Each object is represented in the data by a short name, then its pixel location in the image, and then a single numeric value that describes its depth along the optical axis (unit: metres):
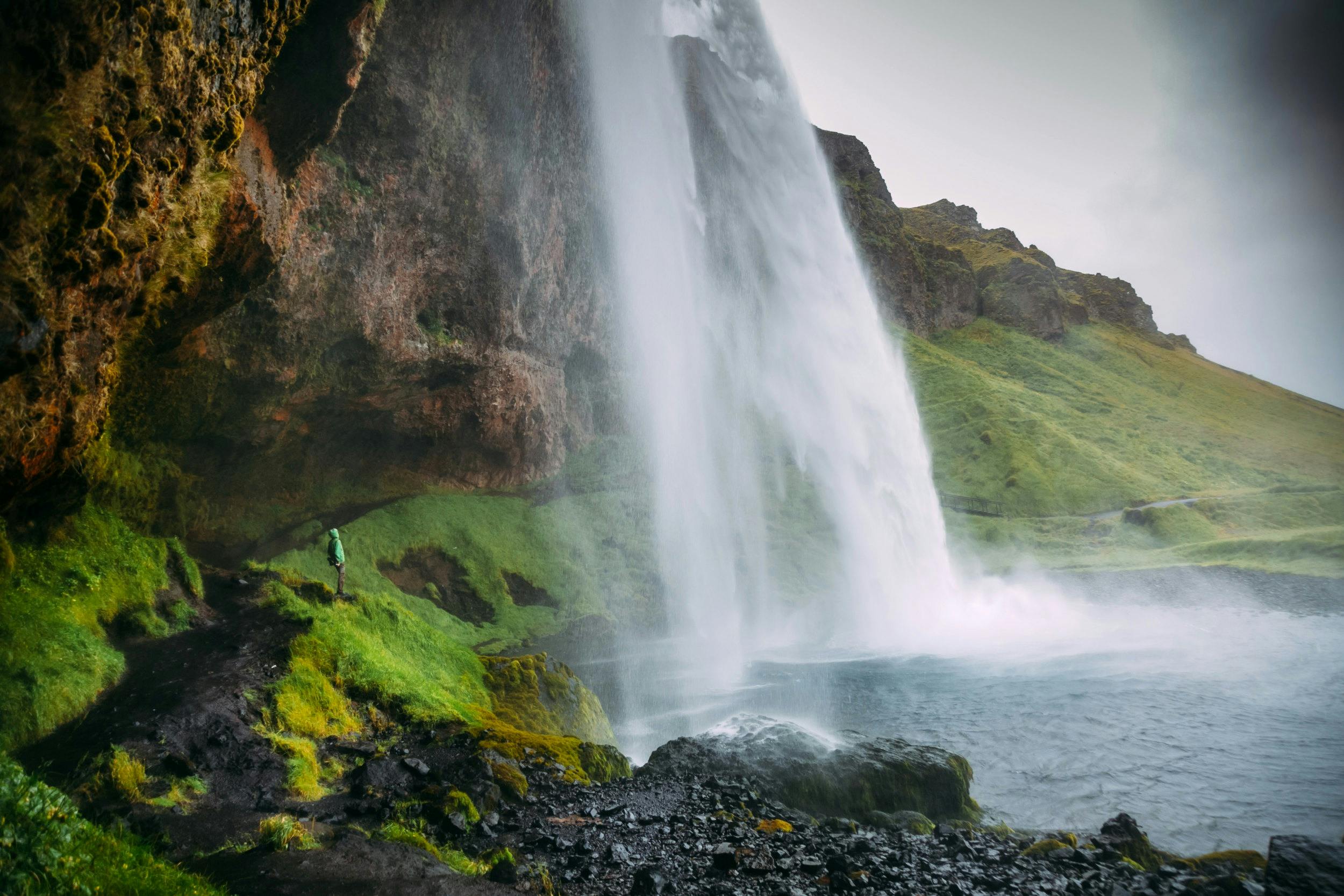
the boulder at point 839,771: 12.25
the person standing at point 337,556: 16.02
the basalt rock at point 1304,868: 7.26
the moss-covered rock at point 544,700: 16.19
